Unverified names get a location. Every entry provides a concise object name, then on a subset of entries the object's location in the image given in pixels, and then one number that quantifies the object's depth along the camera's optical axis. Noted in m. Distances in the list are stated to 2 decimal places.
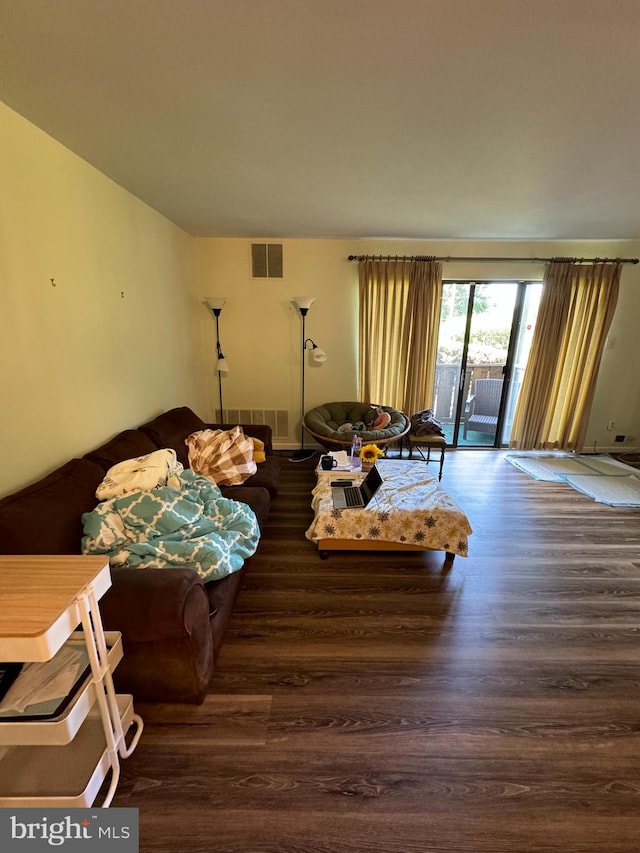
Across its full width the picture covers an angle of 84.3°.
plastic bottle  3.06
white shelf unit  0.88
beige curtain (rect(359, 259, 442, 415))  4.06
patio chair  4.62
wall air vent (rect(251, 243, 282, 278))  4.08
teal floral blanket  1.64
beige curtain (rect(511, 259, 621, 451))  4.07
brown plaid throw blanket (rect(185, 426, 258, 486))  2.76
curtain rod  4.01
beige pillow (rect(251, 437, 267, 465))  3.20
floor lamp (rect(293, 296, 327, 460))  3.86
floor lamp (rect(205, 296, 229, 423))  3.80
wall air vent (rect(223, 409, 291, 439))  4.55
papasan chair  3.64
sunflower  3.04
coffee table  2.38
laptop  2.50
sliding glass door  4.28
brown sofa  1.32
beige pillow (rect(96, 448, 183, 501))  1.85
